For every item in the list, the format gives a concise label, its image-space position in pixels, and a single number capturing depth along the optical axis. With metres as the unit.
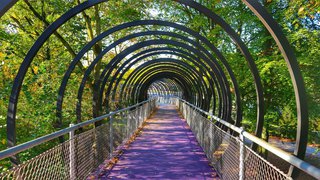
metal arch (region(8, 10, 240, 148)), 4.70
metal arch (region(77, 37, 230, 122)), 10.74
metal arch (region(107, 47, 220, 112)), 13.05
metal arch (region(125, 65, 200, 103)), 20.69
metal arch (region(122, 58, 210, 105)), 16.03
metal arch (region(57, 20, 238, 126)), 6.86
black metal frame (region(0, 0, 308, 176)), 3.37
